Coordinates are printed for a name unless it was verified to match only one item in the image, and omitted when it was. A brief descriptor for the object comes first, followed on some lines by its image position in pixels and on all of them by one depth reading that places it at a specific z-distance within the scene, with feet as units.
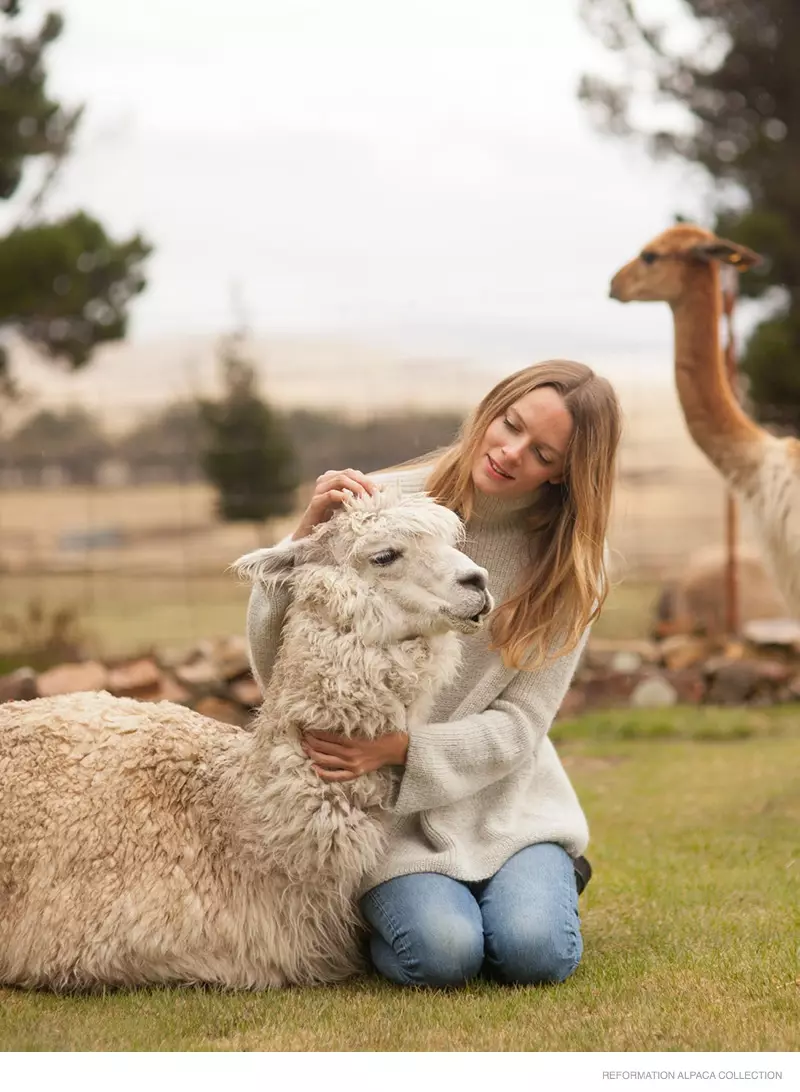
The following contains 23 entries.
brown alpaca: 15.96
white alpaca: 8.43
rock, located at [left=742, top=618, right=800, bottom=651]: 25.90
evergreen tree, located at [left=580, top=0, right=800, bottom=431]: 31.35
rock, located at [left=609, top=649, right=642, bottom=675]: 25.28
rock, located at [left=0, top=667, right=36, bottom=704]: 20.11
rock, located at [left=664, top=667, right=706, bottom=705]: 24.20
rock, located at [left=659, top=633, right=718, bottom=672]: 25.67
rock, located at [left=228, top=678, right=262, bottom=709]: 21.33
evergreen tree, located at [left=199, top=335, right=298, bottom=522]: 34.73
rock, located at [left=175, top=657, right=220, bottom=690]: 21.52
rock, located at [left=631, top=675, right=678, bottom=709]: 24.18
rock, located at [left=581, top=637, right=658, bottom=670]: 25.36
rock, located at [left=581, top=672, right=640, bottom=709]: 24.22
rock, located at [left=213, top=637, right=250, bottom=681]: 21.71
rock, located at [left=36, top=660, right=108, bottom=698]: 20.12
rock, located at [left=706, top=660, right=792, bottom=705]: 23.91
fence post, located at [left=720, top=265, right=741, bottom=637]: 22.99
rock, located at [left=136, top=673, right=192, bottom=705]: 20.85
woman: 8.90
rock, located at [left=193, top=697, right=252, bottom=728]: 21.26
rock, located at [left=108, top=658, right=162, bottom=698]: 20.53
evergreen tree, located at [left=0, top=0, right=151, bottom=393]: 24.66
